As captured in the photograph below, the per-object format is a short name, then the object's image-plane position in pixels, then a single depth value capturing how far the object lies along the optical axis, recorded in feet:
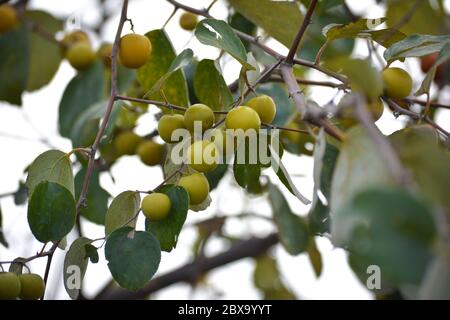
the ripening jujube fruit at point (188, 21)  2.85
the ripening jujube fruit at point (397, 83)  2.13
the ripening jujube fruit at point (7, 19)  3.27
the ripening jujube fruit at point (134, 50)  2.26
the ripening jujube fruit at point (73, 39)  3.30
